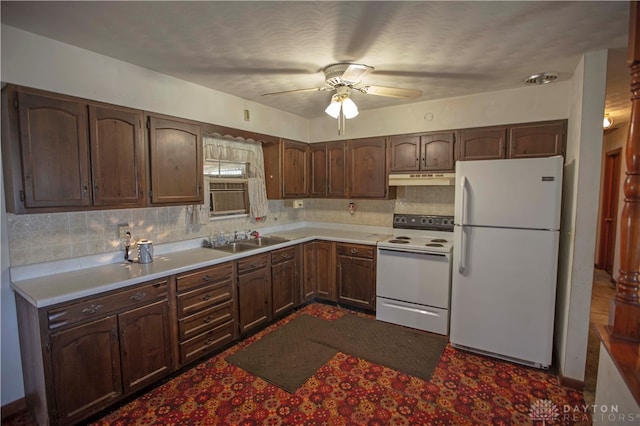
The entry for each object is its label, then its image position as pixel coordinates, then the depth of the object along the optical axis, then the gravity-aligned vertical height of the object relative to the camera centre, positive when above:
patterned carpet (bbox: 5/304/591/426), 2.11 -1.51
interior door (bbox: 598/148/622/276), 5.12 -0.35
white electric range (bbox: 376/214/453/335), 3.21 -0.92
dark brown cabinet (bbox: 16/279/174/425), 1.89 -1.03
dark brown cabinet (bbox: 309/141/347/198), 4.15 +0.29
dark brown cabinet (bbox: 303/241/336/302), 3.92 -1.00
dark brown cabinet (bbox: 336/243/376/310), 3.68 -0.99
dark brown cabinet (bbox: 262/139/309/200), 3.98 +0.29
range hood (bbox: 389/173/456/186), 3.44 +0.13
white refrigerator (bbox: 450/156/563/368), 2.57 -0.56
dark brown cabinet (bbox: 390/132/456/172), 3.47 +0.44
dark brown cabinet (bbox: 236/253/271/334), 3.06 -1.01
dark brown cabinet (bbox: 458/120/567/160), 2.96 +0.49
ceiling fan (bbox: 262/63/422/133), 2.41 +0.82
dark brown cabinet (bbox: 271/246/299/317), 3.46 -1.01
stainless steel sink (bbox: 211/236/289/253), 3.40 -0.59
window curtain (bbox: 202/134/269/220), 3.56 +0.37
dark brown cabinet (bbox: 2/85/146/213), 1.95 +0.26
